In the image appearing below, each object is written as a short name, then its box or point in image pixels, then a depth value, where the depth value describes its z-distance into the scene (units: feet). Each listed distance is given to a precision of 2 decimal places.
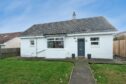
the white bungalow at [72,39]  27.01
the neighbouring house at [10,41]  47.26
